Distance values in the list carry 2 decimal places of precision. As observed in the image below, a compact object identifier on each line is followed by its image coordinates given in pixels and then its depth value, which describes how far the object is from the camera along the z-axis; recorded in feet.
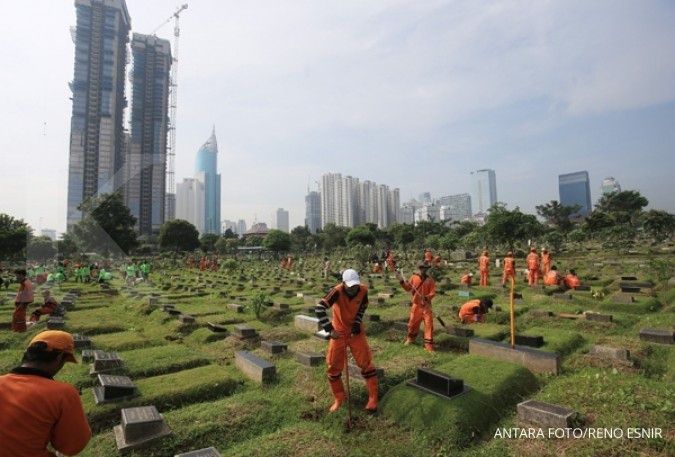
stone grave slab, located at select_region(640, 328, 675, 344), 22.68
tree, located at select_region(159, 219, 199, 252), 189.47
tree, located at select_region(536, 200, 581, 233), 169.35
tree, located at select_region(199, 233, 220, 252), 205.67
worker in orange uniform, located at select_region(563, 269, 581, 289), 43.00
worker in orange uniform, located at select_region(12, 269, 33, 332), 28.60
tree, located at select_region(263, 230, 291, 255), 153.79
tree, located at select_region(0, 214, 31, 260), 93.79
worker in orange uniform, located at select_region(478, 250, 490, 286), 50.34
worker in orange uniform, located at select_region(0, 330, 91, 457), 7.29
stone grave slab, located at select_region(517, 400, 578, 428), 13.33
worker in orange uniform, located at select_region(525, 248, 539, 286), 47.26
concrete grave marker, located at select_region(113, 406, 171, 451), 13.30
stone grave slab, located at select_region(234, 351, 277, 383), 19.40
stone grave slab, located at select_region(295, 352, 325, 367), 20.70
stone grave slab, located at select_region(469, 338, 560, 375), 19.26
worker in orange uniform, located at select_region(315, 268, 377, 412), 15.70
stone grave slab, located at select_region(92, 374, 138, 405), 16.80
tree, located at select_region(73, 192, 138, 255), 90.83
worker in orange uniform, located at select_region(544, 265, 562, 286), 44.83
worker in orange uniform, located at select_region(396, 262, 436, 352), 23.48
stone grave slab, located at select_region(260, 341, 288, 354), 23.67
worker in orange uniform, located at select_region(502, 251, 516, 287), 35.63
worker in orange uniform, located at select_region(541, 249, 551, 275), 51.62
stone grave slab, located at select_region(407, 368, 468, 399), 15.28
